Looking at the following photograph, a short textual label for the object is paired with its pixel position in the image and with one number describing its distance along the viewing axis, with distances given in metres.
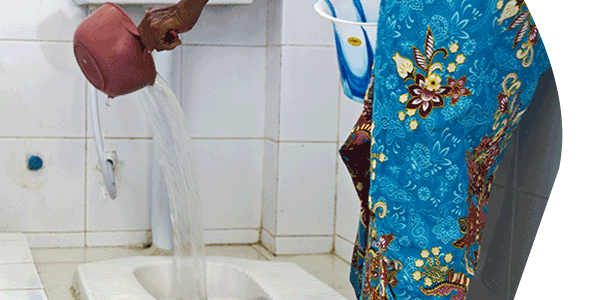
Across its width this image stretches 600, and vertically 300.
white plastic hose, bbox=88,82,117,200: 1.52
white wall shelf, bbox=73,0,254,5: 1.44
